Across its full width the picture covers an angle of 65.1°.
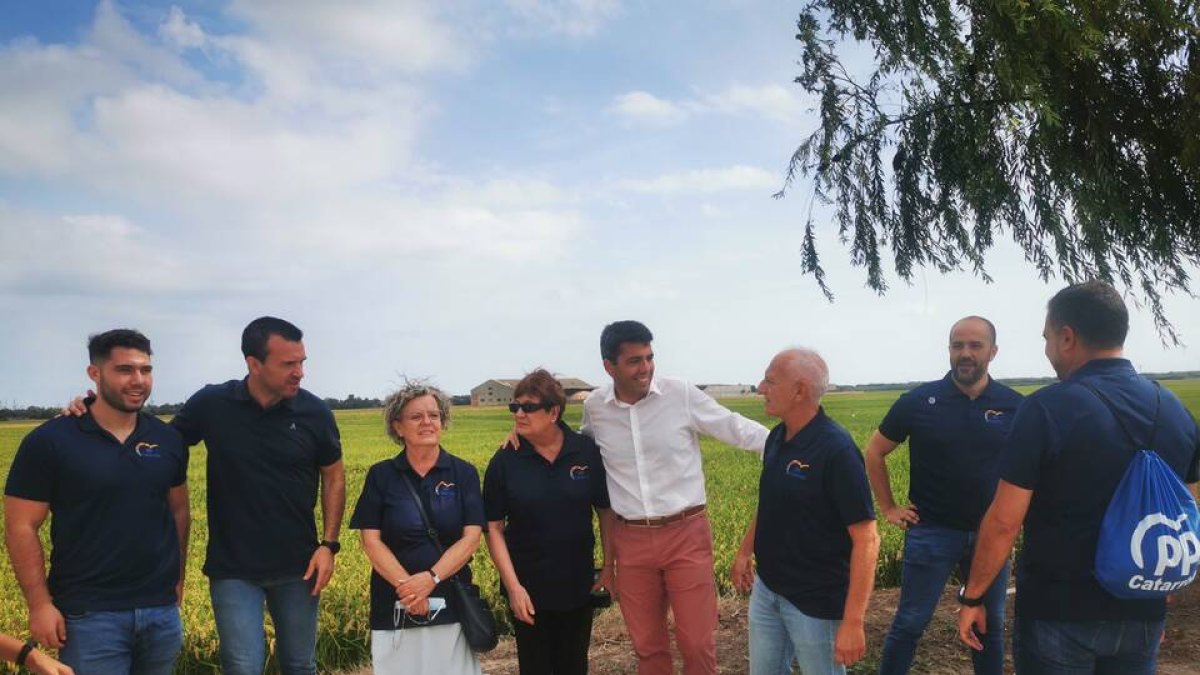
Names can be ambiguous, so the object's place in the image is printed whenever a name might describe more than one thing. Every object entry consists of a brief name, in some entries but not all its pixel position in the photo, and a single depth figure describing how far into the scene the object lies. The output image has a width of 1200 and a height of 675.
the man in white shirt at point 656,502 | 4.97
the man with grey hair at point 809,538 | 3.79
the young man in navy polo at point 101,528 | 4.14
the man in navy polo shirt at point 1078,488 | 3.31
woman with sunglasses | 4.75
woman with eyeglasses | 4.40
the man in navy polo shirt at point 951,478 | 5.18
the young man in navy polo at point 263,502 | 4.69
